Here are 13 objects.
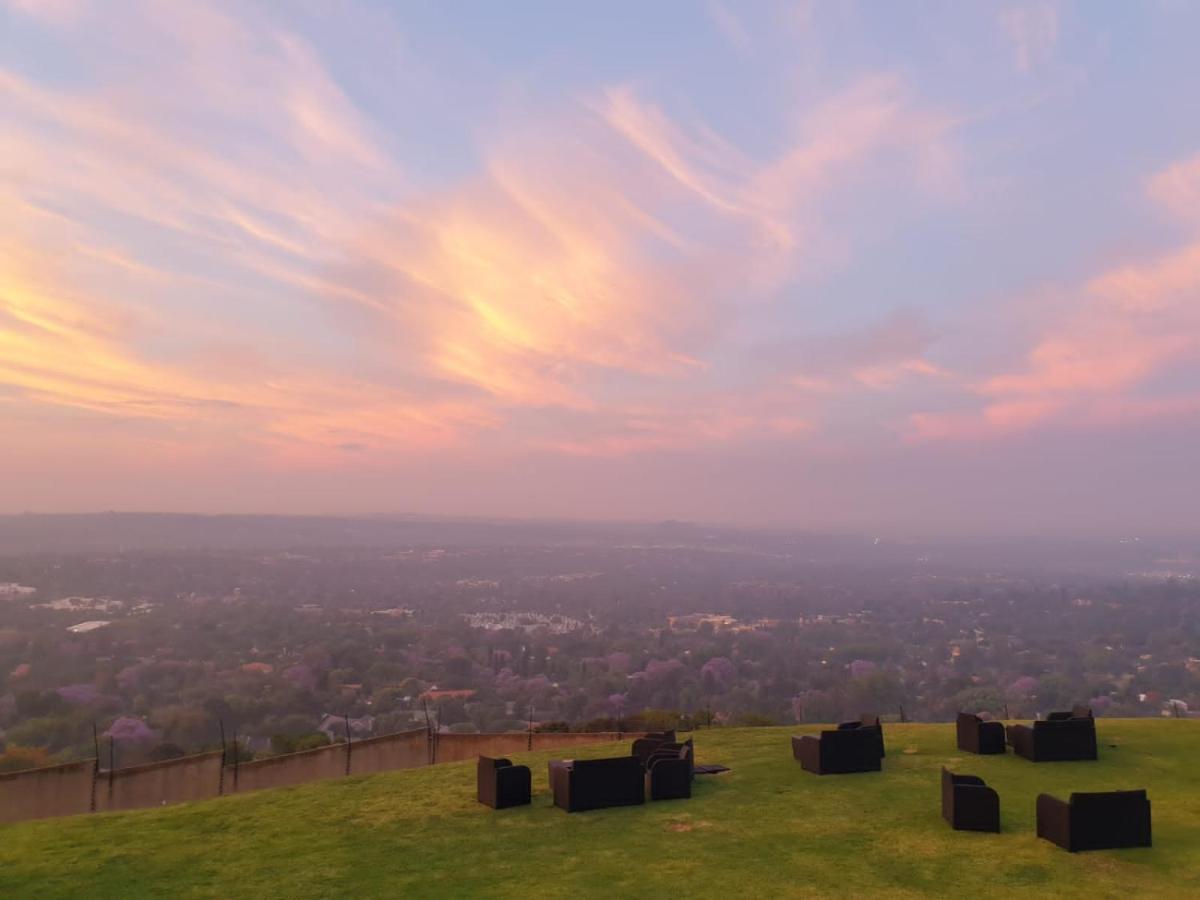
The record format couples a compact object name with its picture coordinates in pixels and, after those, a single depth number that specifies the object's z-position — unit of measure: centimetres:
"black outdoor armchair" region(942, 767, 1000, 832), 1084
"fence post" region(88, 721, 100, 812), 1819
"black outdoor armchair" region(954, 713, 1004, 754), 1595
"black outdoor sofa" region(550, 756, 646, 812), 1248
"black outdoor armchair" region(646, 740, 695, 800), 1322
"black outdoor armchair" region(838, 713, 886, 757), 1487
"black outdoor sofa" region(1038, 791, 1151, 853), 996
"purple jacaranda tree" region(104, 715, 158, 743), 4309
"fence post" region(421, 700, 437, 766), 2292
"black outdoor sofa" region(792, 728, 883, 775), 1455
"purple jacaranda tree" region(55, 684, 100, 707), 5323
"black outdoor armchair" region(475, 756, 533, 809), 1284
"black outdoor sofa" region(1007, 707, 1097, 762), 1520
